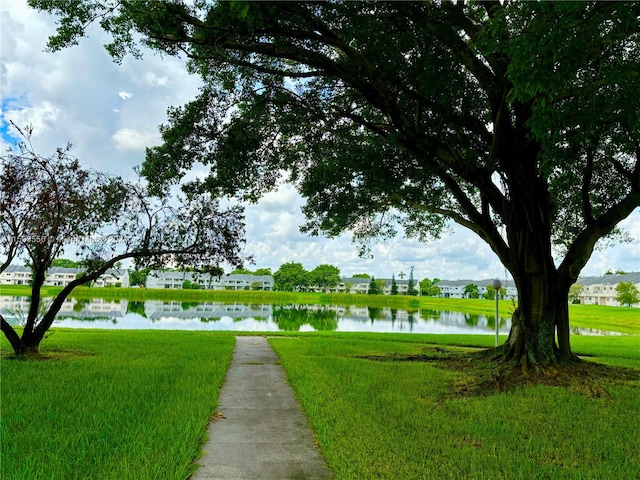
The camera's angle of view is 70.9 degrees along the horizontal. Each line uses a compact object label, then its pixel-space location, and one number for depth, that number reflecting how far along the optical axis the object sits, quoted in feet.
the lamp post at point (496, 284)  45.14
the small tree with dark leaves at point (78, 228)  29.84
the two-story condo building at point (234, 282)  354.66
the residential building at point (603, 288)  289.33
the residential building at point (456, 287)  446.89
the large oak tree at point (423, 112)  17.38
